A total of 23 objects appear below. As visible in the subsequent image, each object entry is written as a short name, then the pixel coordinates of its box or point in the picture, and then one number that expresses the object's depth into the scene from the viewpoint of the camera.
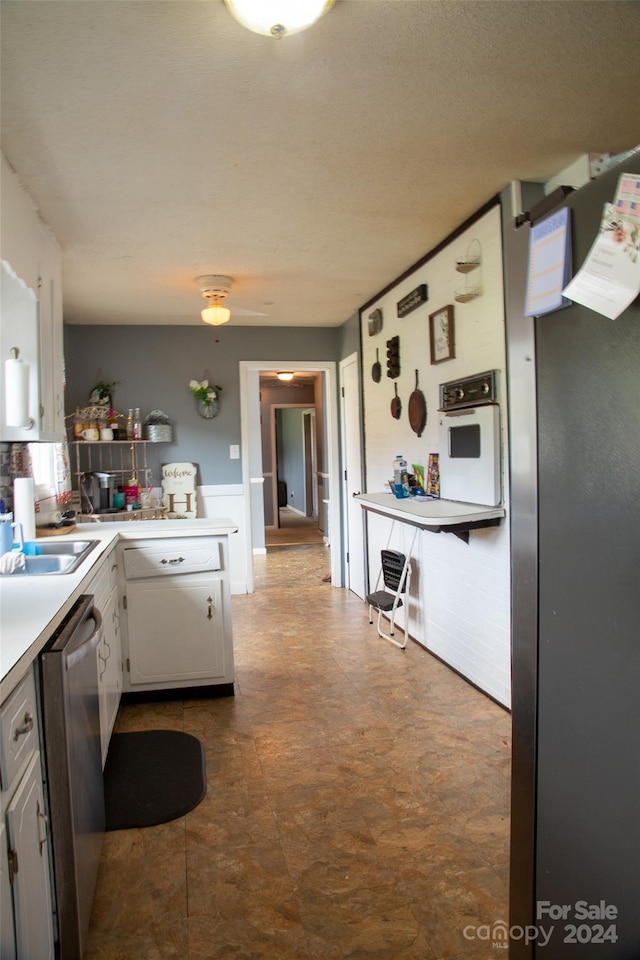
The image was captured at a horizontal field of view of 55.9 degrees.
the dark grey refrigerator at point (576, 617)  0.91
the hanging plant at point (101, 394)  5.00
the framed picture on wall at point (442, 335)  3.26
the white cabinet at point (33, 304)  2.27
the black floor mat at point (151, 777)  2.16
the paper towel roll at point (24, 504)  2.84
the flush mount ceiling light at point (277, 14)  1.47
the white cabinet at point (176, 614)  3.01
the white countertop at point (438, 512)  2.77
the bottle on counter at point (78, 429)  4.89
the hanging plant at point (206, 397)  5.23
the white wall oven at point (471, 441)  2.87
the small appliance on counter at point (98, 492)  4.84
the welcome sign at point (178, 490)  5.24
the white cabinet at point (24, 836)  1.12
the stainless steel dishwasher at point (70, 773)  1.42
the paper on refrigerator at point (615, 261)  0.85
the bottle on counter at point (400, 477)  3.72
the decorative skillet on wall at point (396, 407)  4.05
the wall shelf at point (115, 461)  4.99
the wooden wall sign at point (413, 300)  3.54
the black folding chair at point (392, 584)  3.92
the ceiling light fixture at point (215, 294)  3.89
